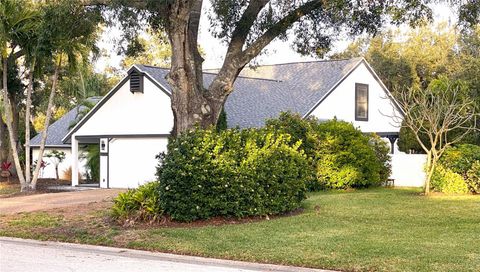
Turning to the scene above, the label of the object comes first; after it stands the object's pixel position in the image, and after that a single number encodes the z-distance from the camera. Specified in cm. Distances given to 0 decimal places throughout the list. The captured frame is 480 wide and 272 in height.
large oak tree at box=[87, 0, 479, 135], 1513
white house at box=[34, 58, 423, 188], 2589
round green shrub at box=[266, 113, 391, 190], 2306
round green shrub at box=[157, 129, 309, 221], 1405
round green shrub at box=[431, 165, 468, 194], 2044
